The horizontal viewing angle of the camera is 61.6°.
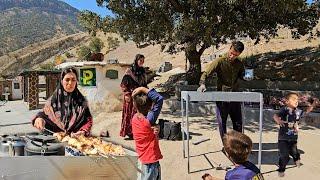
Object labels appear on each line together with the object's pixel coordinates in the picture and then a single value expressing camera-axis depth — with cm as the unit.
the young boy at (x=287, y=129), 386
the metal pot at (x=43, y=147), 233
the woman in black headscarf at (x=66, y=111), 277
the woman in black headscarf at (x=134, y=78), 501
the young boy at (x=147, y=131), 281
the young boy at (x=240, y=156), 200
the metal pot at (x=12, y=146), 245
